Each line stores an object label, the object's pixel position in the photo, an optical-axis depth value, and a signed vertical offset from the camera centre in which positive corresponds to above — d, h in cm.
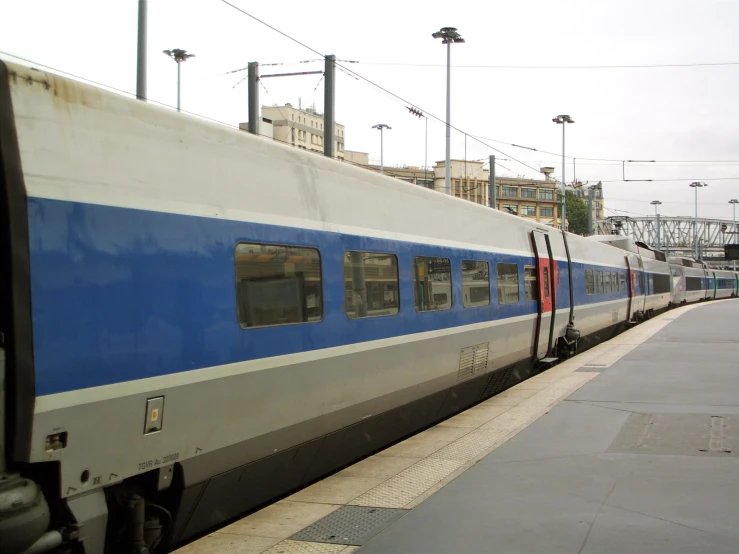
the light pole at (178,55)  2044 +614
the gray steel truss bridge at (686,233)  11225 +659
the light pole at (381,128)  6424 +1301
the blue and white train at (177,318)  373 -26
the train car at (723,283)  6431 -62
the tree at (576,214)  9144 +778
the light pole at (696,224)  9956 +707
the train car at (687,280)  4269 -26
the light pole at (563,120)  5095 +1075
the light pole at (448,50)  2873 +916
